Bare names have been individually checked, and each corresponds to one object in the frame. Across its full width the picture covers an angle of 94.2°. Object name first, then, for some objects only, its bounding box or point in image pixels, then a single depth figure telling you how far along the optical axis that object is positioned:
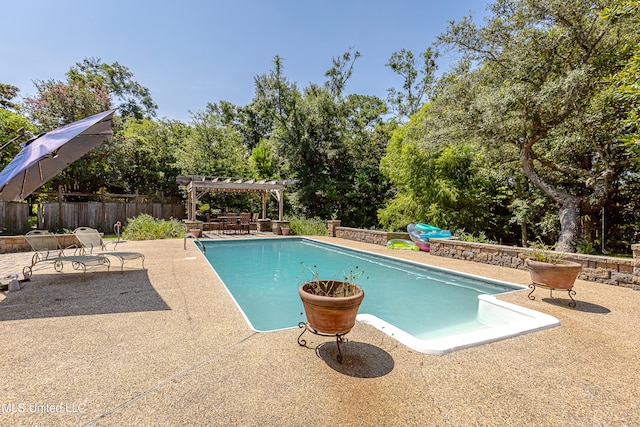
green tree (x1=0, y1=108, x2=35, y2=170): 12.59
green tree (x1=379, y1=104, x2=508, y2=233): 11.71
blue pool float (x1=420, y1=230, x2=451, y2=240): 9.70
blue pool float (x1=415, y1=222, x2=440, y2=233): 10.10
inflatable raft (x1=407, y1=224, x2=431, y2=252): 9.67
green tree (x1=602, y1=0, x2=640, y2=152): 4.70
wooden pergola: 12.98
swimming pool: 3.44
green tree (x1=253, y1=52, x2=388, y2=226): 17.00
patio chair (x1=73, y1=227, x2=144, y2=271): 5.90
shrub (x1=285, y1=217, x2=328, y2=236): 14.43
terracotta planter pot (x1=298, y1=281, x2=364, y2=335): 2.50
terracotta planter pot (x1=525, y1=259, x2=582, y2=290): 3.98
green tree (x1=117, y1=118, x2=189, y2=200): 14.92
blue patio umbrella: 3.90
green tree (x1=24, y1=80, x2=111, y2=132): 12.80
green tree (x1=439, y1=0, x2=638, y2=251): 7.35
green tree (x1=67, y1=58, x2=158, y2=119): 24.44
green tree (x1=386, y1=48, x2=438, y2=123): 21.27
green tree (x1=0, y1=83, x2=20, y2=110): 15.48
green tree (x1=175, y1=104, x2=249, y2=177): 16.95
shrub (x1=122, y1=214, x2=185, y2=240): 11.35
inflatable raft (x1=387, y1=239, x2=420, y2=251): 9.97
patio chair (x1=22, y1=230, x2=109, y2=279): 5.34
